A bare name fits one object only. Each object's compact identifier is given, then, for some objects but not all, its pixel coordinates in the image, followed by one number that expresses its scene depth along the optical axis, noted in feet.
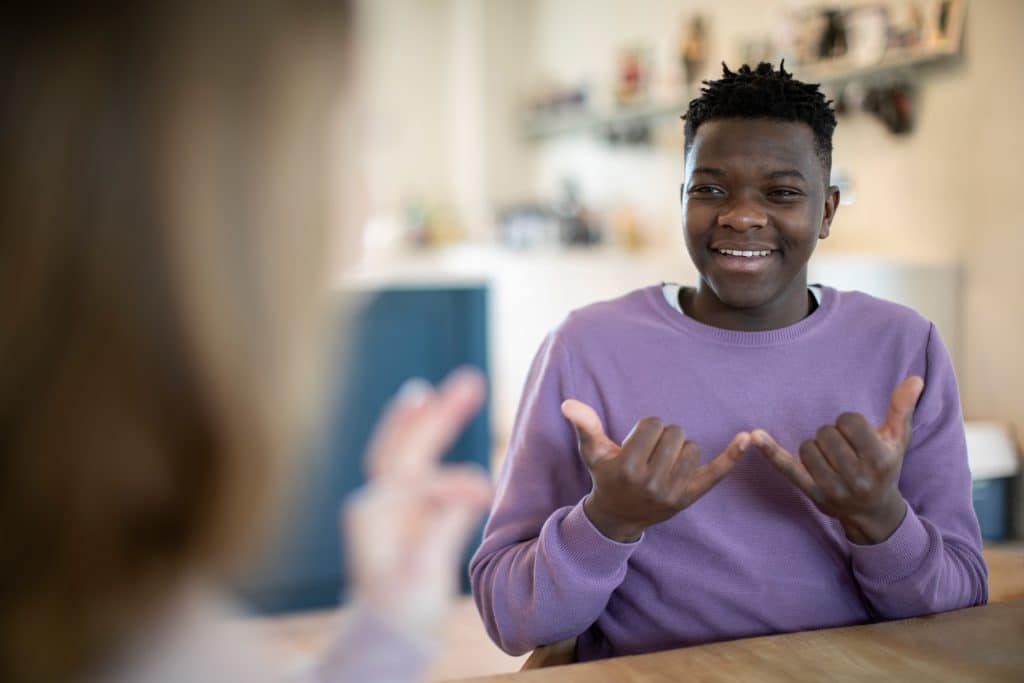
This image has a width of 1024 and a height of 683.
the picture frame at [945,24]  9.21
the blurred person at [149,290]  1.26
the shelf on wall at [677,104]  9.63
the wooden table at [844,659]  2.66
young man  3.50
